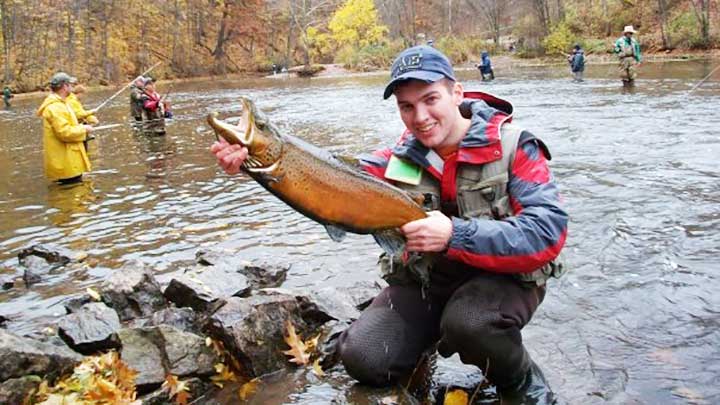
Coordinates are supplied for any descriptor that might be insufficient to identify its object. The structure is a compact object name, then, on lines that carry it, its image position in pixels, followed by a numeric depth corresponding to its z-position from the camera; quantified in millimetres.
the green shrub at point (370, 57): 58344
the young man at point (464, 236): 2947
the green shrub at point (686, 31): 35031
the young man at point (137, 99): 18375
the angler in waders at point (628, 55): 20328
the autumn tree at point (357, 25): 74125
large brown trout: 2635
